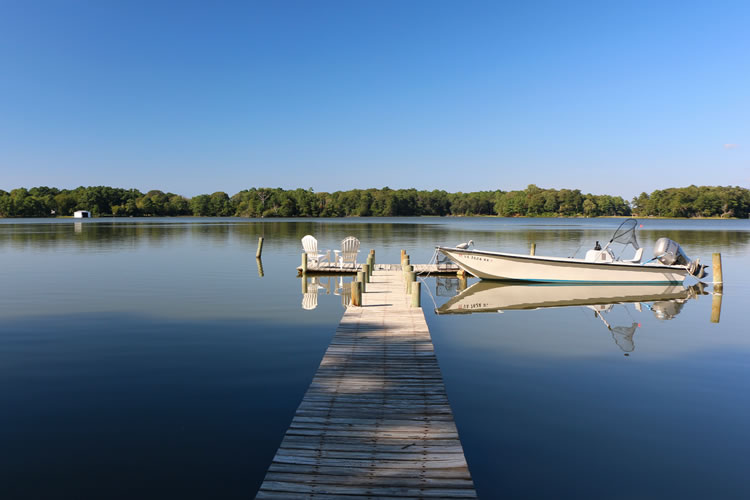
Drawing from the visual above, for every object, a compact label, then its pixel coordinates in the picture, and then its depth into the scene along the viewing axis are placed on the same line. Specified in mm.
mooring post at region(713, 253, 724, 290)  22672
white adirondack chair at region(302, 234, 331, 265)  24953
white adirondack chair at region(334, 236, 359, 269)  25500
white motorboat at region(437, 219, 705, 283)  21938
